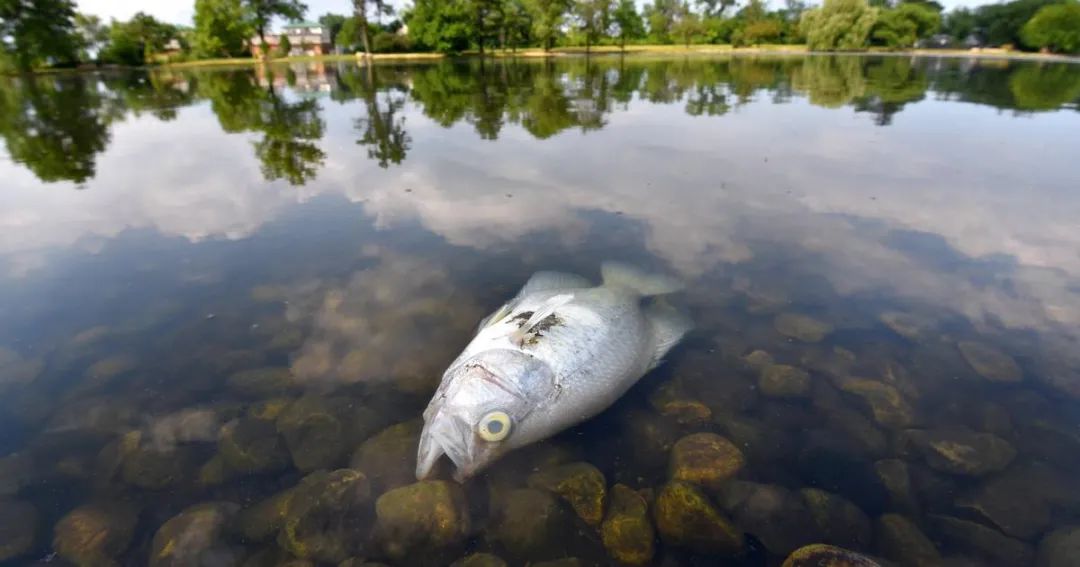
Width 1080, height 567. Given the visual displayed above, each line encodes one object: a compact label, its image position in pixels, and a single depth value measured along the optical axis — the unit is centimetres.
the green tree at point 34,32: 5022
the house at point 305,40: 8725
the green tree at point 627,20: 7619
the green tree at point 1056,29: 5681
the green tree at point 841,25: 6078
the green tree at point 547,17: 6259
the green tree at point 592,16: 6625
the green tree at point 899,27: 6544
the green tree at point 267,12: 6675
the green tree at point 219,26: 6250
